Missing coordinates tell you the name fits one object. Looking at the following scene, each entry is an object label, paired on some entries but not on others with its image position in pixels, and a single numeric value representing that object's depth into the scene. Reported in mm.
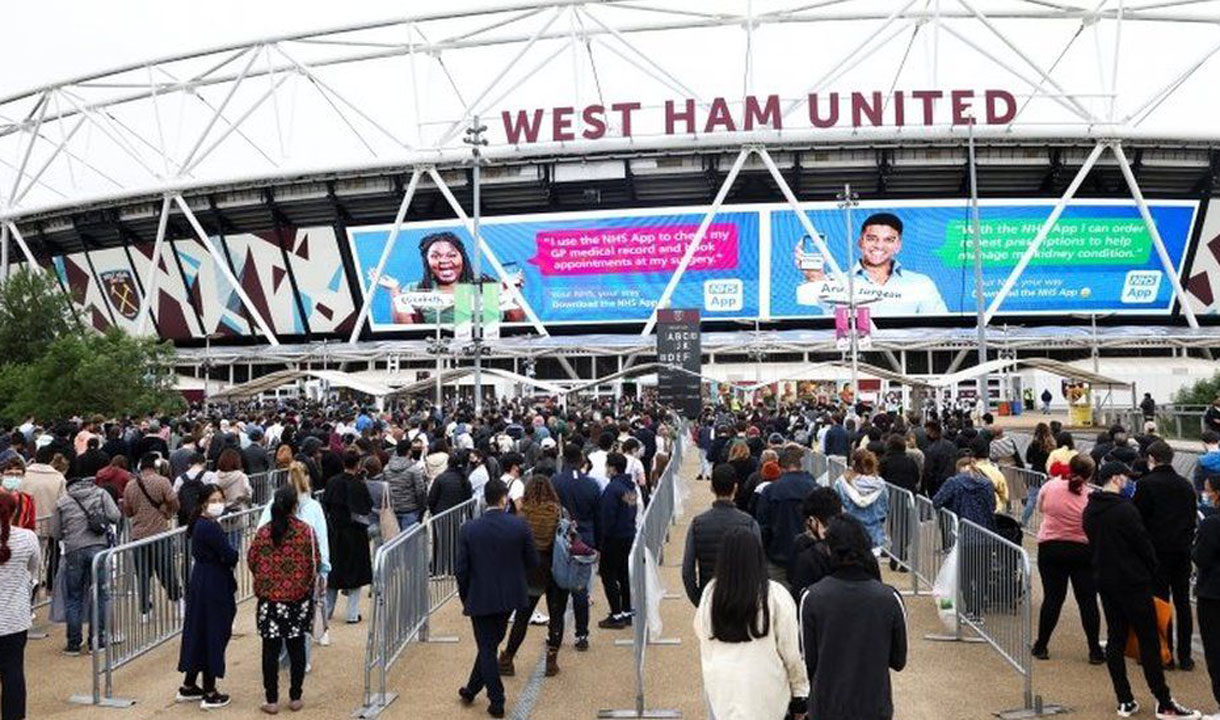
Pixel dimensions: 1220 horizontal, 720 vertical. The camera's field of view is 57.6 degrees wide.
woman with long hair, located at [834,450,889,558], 10680
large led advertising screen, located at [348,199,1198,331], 54500
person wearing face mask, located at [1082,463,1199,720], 7719
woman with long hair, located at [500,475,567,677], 9078
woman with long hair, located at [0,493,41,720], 7348
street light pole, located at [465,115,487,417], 30812
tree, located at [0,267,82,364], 46069
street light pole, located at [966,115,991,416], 34938
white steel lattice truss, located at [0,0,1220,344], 51156
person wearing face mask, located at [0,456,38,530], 8484
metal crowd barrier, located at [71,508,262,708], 8742
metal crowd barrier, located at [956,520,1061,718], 8273
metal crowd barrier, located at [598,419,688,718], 8281
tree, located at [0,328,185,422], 37312
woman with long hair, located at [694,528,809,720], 5082
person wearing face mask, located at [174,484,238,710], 8438
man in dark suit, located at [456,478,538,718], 8047
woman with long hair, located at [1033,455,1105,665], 9023
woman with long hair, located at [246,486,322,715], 8133
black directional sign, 28656
